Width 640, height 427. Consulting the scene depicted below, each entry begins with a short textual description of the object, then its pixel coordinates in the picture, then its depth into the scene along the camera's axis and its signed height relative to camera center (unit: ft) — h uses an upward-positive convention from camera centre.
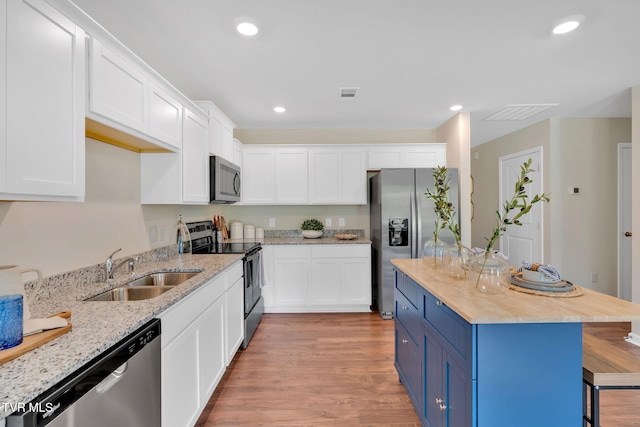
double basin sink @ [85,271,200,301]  5.40 -1.50
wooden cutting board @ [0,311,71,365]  2.76 -1.34
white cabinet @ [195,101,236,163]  9.39 +2.94
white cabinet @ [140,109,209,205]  7.48 +0.99
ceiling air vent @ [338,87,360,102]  9.34 +4.04
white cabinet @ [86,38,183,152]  4.63 +2.13
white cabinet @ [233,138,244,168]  11.97 +2.63
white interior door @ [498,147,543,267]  13.66 -0.28
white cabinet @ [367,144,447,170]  12.83 +2.57
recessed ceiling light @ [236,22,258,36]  6.03 +3.97
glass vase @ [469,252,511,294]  4.54 -0.98
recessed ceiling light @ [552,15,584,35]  5.91 +4.01
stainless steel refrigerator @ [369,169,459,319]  11.43 -0.14
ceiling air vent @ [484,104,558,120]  11.10 +4.15
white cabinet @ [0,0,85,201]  3.25 +1.40
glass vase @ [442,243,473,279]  5.60 -0.94
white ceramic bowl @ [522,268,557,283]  4.67 -1.05
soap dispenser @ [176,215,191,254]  9.15 -0.77
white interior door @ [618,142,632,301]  12.31 -0.43
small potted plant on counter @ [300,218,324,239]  13.05 -0.70
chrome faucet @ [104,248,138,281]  5.73 -1.07
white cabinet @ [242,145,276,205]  12.89 +1.82
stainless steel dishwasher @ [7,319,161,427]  2.55 -1.89
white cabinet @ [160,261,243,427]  4.55 -2.59
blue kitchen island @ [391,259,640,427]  3.63 -1.88
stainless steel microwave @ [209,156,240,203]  9.31 +1.16
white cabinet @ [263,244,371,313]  11.93 -2.57
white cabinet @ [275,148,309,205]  12.84 +1.69
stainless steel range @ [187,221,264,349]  9.27 -1.55
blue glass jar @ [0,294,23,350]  2.79 -1.04
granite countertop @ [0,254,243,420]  2.45 -1.39
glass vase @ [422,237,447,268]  6.46 -0.88
